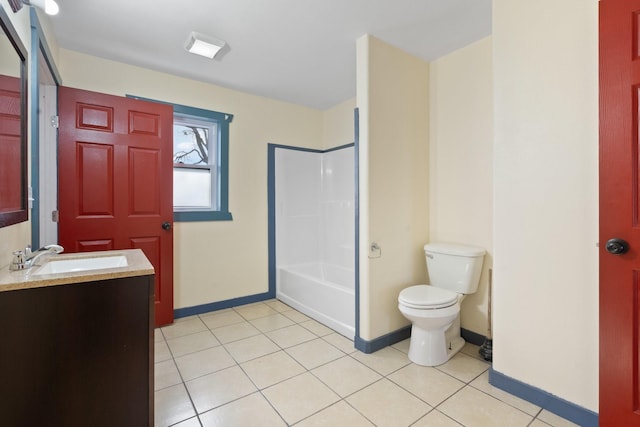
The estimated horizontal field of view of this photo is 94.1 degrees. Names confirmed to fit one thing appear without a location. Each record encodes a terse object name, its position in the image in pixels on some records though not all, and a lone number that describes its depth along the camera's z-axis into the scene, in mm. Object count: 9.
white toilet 1952
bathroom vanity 1011
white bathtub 2494
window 2984
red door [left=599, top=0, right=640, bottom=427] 1233
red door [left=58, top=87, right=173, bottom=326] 2229
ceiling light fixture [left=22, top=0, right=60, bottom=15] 1624
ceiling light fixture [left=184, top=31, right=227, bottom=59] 2086
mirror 1184
